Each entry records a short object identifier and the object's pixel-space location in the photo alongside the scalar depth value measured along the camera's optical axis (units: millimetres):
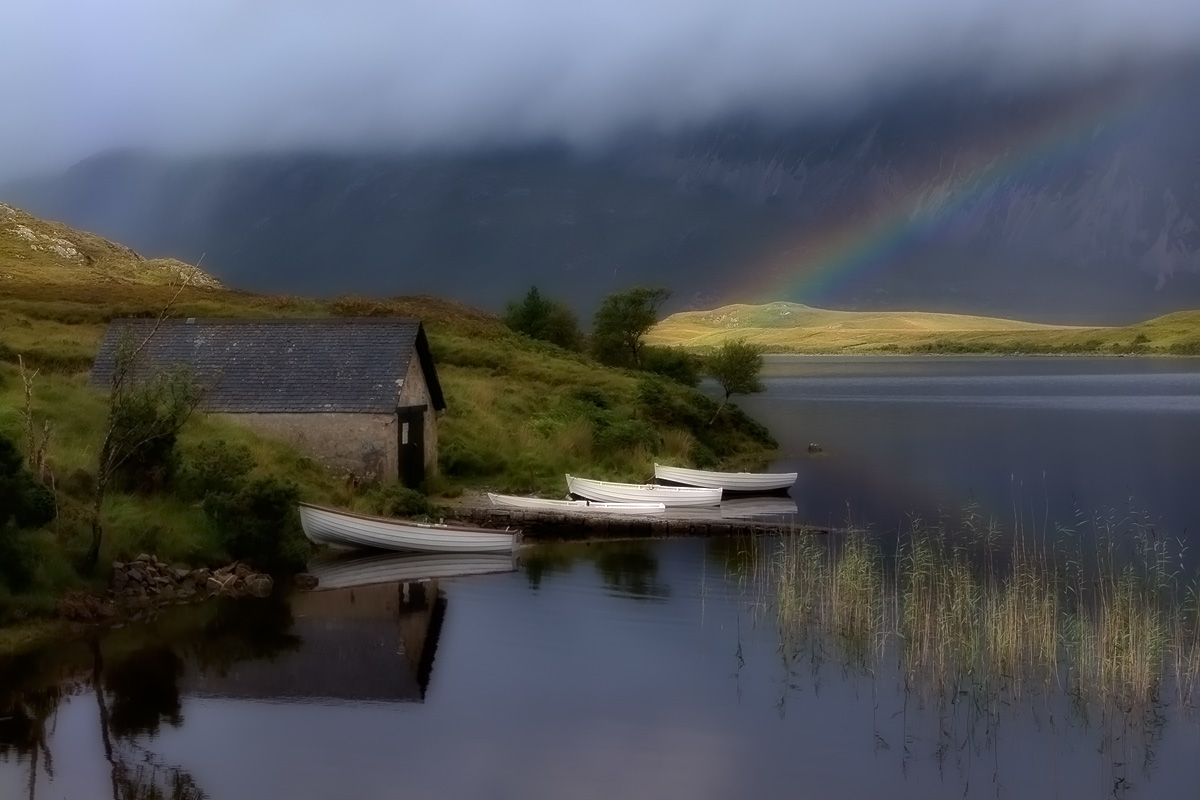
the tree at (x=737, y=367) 69500
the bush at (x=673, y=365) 78875
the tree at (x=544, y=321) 81062
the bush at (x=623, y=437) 47406
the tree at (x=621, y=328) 81438
